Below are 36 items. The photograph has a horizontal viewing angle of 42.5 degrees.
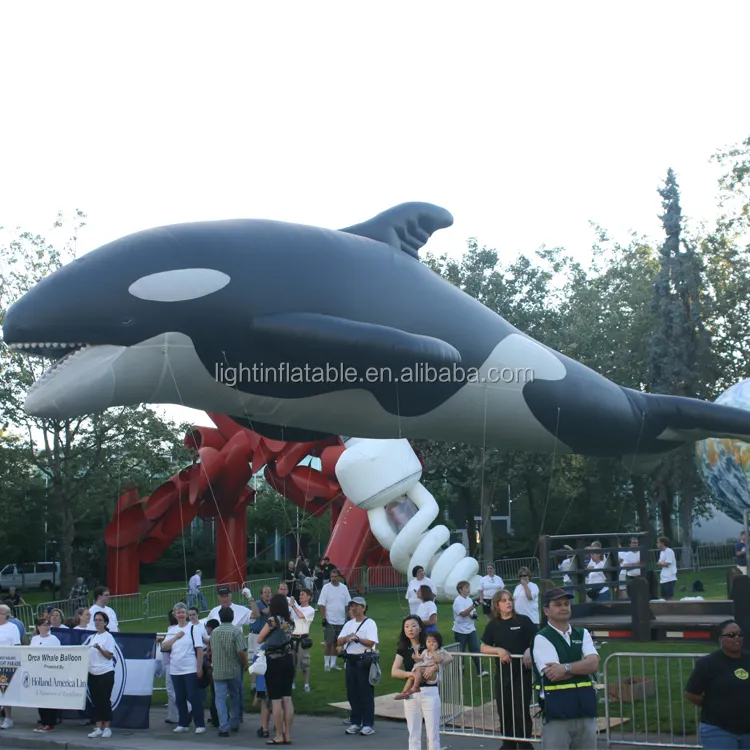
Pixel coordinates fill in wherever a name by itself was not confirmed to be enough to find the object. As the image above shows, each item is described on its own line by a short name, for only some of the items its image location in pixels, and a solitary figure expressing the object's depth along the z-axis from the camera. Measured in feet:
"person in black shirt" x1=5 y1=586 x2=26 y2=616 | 66.80
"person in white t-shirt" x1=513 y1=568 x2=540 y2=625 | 40.78
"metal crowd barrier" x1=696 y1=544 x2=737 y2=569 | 115.34
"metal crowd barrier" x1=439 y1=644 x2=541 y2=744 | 27.55
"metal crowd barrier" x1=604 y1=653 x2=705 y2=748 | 27.66
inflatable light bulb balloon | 68.23
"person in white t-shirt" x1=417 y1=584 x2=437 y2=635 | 36.80
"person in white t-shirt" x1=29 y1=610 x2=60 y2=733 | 35.22
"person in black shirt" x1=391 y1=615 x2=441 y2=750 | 25.18
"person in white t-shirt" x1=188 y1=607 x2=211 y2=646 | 34.65
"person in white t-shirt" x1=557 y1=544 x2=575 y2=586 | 53.95
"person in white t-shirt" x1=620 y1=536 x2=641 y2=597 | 53.67
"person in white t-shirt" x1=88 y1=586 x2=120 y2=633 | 37.78
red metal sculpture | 84.84
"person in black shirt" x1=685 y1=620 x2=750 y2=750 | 19.67
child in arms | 24.89
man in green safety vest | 20.39
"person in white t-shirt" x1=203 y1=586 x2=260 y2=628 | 34.63
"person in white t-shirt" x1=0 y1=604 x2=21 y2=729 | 37.27
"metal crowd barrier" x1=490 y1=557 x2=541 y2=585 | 107.14
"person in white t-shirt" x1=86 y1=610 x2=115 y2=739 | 33.53
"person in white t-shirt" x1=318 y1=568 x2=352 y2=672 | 42.55
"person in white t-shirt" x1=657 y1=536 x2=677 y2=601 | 51.57
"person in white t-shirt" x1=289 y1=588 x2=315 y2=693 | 38.50
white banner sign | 34.42
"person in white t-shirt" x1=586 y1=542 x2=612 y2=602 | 48.47
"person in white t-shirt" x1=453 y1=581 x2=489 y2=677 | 39.50
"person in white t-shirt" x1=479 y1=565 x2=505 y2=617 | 46.24
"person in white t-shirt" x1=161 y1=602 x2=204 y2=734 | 34.09
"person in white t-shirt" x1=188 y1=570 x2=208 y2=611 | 73.56
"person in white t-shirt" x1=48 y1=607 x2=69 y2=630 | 38.80
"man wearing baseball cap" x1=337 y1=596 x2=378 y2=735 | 31.73
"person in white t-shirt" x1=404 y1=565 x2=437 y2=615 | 41.11
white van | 130.11
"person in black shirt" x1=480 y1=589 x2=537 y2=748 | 27.32
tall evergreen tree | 108.58
